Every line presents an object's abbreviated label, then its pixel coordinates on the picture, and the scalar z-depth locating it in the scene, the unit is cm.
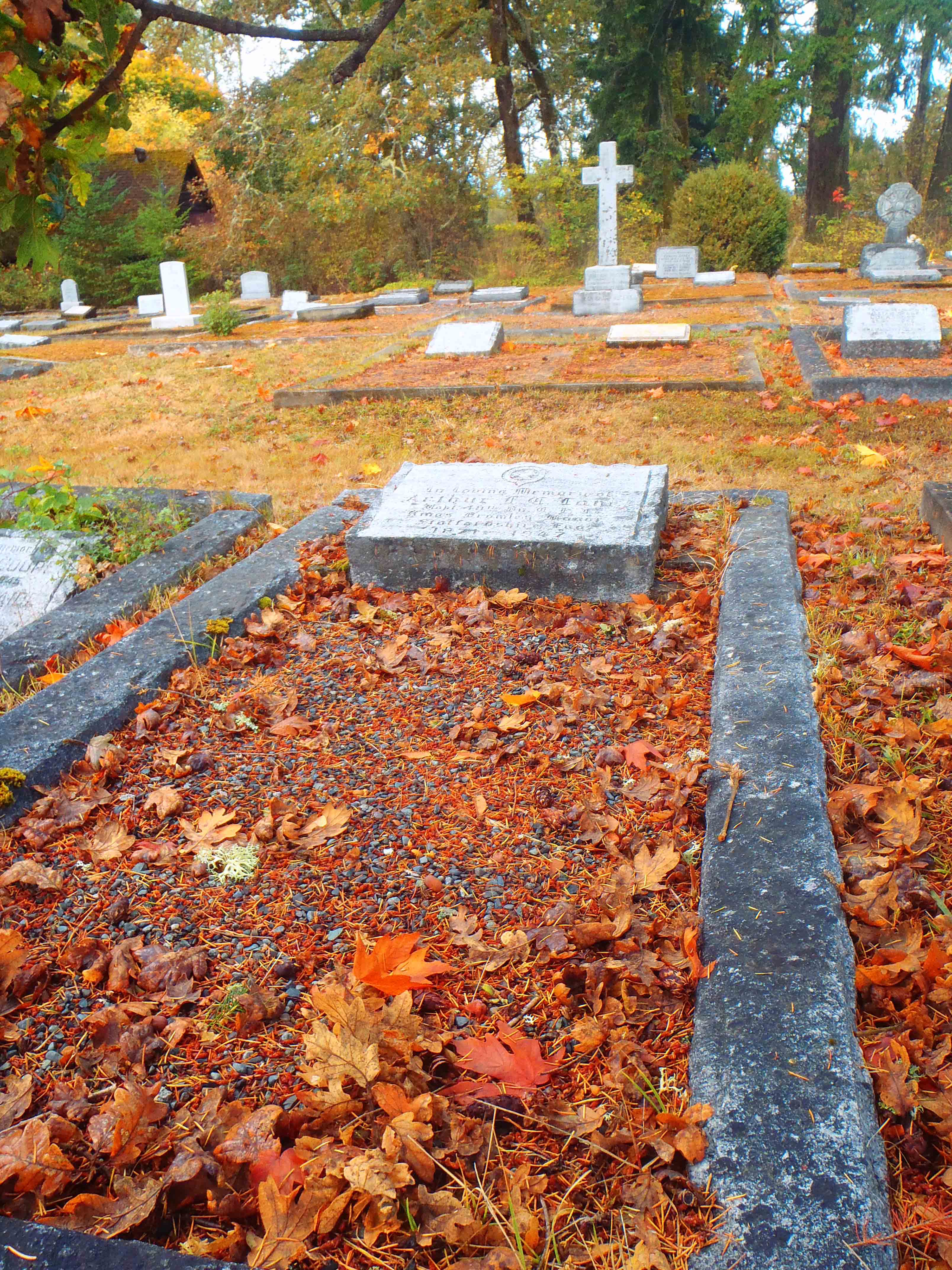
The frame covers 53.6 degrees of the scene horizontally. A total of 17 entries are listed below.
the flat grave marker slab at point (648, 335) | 1128
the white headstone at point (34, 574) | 457
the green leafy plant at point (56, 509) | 496
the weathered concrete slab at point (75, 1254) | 143
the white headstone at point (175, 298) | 1767
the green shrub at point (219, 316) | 1595
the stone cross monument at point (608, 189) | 1577
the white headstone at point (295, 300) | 2036
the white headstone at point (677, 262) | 1856
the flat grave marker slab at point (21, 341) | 1641
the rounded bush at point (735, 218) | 1892
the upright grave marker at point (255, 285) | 2486
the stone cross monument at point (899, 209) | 1714
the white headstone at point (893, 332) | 948
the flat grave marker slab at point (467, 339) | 1166
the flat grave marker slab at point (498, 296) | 1739
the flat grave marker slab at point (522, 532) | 396
